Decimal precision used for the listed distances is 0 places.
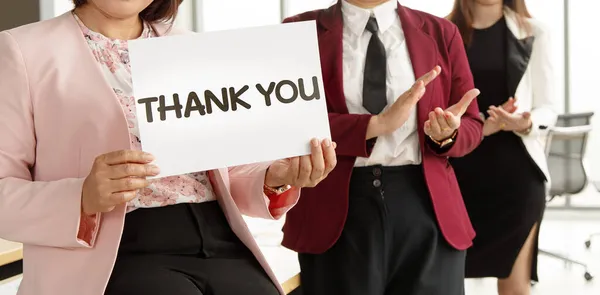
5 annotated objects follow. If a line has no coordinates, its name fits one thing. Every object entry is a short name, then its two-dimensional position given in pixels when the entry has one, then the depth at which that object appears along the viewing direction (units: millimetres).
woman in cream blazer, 2646
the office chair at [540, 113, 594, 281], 5445
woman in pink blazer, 1211
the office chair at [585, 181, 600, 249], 5984
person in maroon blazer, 1814
